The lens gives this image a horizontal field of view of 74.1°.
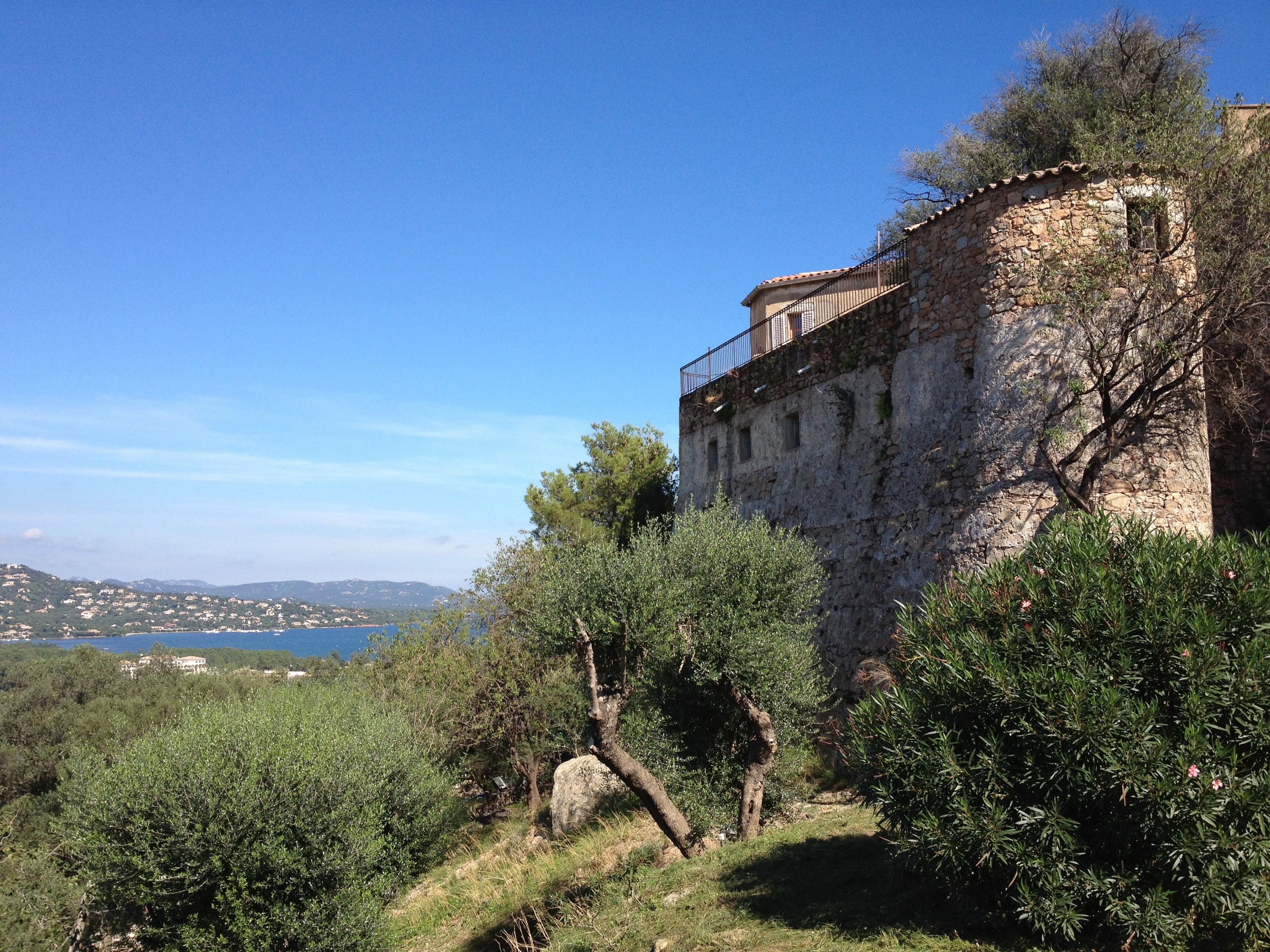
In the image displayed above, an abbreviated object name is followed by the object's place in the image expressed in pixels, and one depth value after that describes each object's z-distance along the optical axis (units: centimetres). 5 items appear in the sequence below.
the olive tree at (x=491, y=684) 2477
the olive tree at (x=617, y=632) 1177
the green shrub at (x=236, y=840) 1377
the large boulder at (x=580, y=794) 1812
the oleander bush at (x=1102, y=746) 592
